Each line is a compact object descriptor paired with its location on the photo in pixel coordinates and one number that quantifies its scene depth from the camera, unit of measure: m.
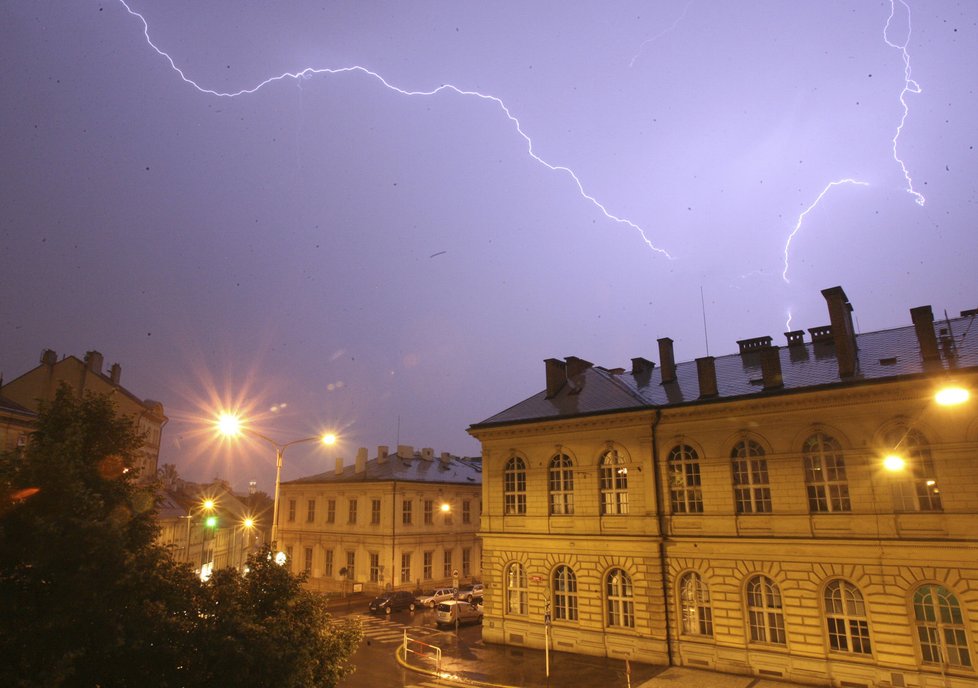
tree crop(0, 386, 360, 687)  7.83
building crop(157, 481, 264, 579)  52.72
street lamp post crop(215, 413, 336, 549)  23.25
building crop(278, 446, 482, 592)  54.12
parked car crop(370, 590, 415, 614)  43.97
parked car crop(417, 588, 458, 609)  46.06
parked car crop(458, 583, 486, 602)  46.86
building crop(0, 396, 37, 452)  35.22
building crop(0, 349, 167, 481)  48.53
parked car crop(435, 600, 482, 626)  37.47
